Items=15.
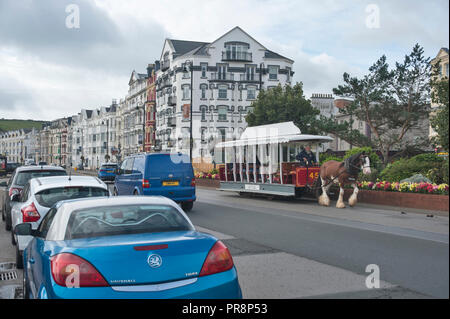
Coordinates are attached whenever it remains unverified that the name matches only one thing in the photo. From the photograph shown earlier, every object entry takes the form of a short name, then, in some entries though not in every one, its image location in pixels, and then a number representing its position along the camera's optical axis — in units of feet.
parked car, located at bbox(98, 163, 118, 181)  133.28
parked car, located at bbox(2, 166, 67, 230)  41.45
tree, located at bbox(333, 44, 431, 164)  95.25
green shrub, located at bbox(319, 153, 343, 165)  96.22
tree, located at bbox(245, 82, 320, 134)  148.97
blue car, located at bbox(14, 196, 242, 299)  12.55
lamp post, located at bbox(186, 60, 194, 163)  218.96
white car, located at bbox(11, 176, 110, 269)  28.60
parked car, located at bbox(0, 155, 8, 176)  183.16
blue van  53.93
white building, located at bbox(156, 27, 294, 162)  223.71
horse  57.72
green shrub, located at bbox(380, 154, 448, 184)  64.54
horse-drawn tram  64.08
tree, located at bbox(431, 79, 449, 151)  50.28
